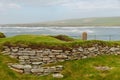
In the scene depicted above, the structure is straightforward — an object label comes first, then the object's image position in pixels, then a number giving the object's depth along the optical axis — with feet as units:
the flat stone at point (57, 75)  28.20
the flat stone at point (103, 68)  30.44
